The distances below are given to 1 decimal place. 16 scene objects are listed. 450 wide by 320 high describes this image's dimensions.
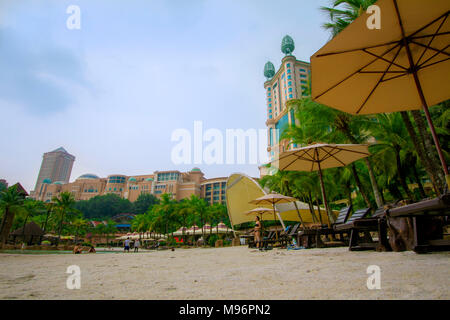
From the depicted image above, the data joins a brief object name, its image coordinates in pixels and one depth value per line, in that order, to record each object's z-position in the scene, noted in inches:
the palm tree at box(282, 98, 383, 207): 454.0
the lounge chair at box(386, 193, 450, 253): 132.9
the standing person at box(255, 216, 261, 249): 484.7
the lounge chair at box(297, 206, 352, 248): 247.4
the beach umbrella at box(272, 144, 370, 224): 303.5
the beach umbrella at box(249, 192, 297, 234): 490.9
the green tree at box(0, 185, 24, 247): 1109.6
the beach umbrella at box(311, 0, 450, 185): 112.5
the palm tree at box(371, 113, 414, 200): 494.6
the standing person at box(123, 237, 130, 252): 901.8
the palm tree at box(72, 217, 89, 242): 2074.3
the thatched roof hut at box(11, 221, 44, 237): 1013.3
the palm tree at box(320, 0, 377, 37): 399.8
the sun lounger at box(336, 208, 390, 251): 190.1
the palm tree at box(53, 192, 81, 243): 1621.3
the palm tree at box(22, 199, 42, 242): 1546.8
